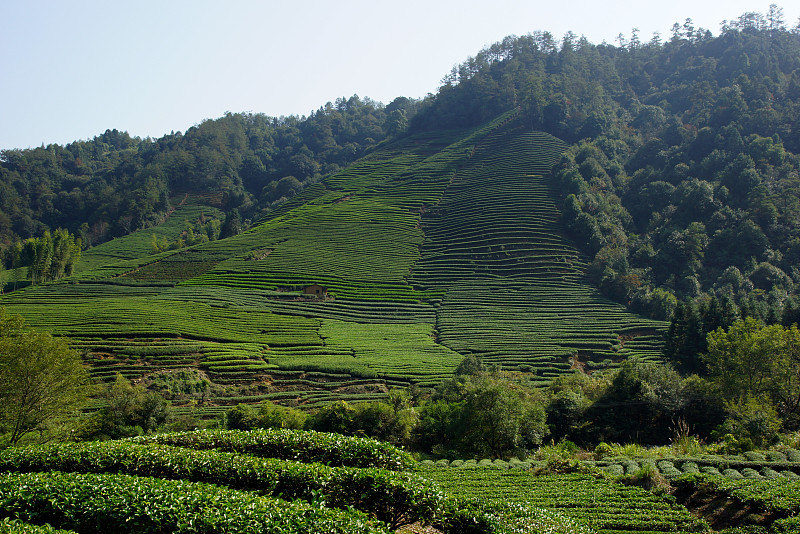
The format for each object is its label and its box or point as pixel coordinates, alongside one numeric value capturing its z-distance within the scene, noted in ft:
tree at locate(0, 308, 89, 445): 89.15
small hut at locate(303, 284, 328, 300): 196.03
